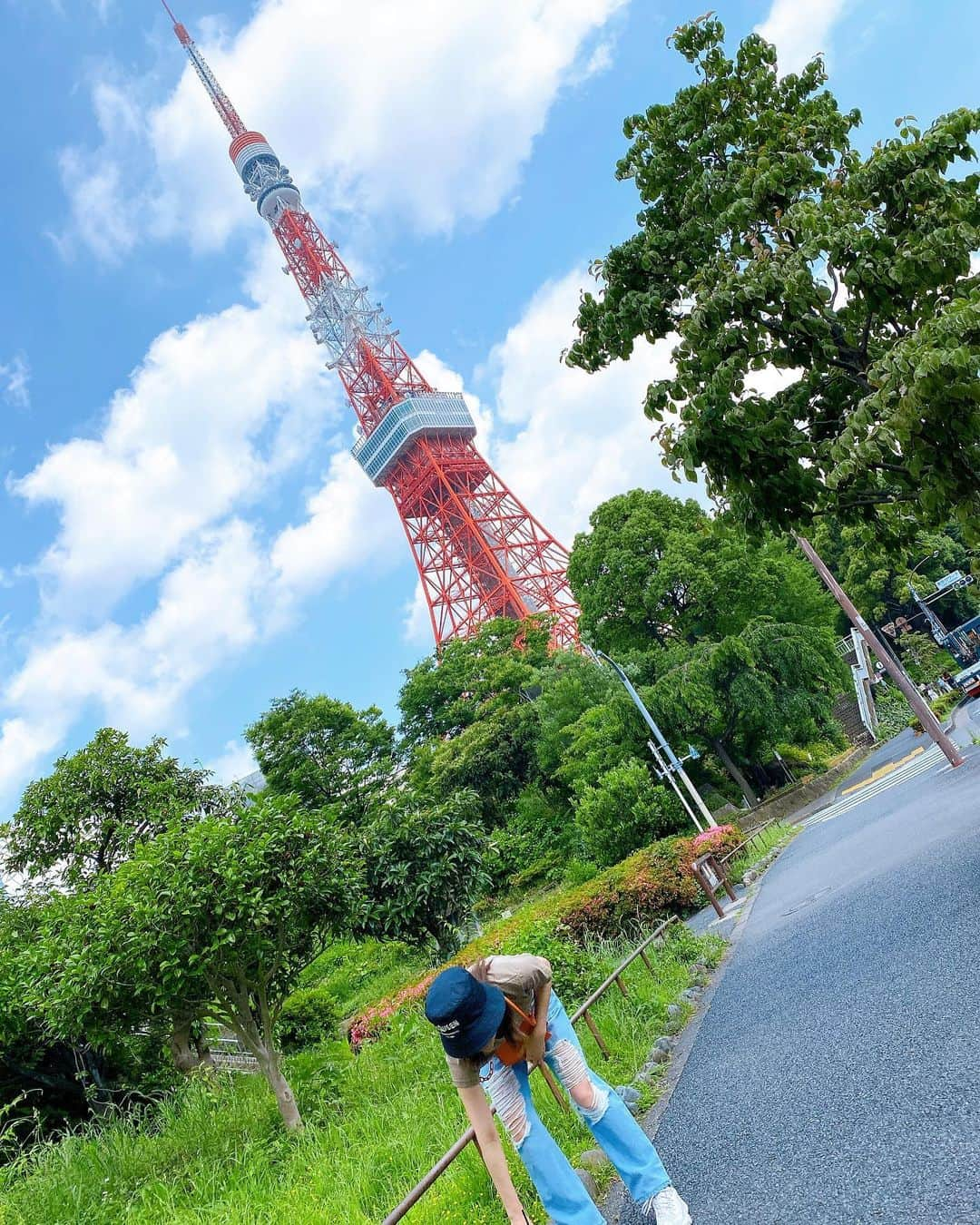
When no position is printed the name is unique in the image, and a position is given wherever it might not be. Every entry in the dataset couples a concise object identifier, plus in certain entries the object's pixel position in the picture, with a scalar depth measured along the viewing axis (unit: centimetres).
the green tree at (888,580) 3716
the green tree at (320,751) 2692
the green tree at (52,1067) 759
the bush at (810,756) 2356
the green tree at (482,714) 2520
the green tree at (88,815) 1120
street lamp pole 1695
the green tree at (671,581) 2286
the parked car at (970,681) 2266
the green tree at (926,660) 3105
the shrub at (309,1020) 1070
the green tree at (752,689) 1938
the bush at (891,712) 2688
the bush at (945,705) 2221
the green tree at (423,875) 1213
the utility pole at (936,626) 3294
